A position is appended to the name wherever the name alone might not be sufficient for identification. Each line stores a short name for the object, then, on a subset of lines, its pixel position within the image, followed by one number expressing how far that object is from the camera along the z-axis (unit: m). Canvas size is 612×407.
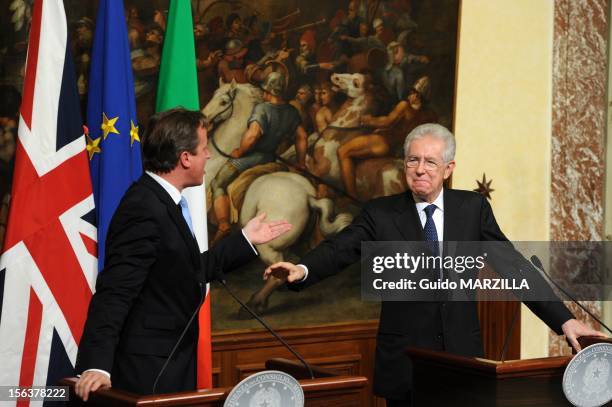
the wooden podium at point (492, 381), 7.54
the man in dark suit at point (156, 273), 6.90
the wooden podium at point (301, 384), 5.93
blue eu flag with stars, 10.69
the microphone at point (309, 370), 6.76
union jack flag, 9.74
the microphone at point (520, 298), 8.05
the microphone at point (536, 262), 7.94
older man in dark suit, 8.70
